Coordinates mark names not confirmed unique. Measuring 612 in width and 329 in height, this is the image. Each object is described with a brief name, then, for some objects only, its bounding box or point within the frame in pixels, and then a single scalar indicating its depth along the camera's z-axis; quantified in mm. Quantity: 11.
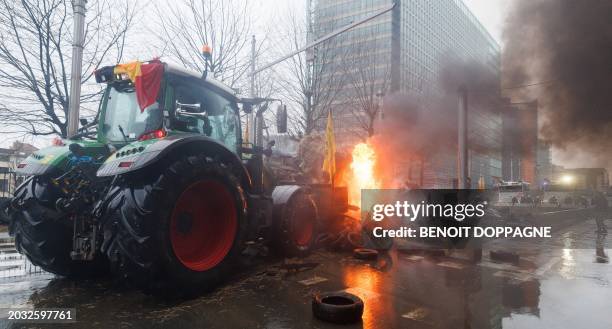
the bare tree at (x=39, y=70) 10844
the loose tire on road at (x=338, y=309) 3666
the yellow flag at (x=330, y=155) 8438
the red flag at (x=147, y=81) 4438
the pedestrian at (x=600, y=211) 12529
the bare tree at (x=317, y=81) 18531
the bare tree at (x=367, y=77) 18453
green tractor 3588
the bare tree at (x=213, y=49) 15508
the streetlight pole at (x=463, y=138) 10508
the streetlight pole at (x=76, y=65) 7185
